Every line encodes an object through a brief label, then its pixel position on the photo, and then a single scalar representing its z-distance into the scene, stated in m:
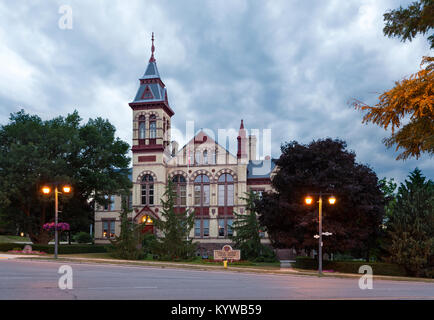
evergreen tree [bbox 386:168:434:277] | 30.20
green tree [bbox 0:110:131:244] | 39.97
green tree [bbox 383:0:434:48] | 7.93
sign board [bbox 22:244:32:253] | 37.53
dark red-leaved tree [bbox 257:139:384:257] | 30.75
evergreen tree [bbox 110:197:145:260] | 37.31
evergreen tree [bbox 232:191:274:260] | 41.66
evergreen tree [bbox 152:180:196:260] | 37.59
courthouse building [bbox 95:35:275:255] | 52.16
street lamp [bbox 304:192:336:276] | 27.84
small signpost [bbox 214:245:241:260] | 36.12
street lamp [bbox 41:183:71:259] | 32.84
